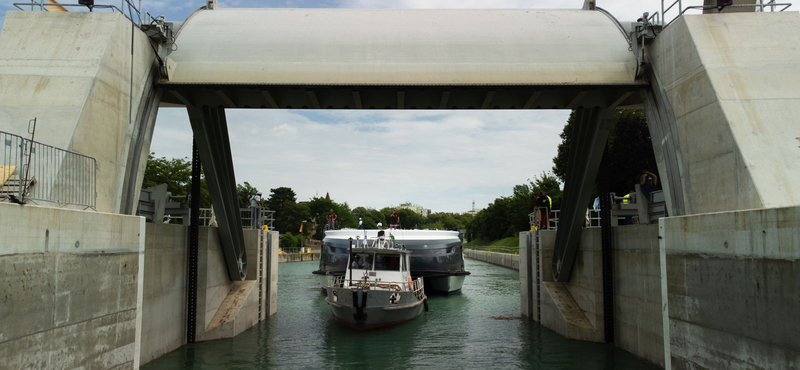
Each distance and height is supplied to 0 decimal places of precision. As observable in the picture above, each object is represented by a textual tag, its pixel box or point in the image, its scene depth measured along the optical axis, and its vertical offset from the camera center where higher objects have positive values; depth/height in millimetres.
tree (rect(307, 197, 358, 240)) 149250 +6215
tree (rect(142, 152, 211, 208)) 55375 +5937
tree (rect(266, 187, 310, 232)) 127125 +4630
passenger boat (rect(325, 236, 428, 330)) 23047 -2407
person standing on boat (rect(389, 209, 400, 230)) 35938 +802
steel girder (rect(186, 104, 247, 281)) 17344 +2028
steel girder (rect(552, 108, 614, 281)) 17969 +1882
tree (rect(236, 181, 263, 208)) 101375 +7402
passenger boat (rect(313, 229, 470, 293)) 35594 -1298
